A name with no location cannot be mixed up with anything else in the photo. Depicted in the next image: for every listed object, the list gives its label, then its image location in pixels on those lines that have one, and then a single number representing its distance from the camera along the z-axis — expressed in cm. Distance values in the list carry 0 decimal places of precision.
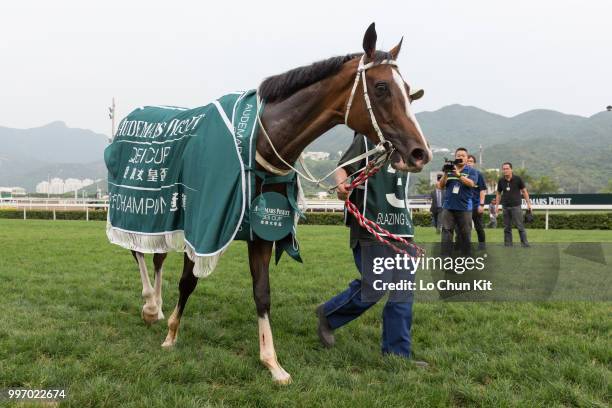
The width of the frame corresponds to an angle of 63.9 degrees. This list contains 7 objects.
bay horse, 298
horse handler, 368
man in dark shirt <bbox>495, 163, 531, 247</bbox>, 1098
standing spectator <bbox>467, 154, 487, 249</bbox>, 838
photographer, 684
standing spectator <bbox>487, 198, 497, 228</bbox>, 1948
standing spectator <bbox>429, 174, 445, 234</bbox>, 1348
